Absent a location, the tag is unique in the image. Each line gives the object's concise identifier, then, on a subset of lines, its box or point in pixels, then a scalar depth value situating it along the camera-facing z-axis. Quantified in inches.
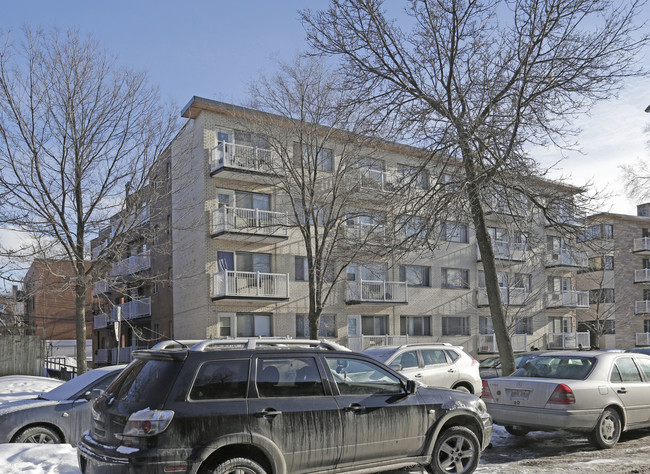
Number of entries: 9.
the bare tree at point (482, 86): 487.2
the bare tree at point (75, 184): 595.8
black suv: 213.5
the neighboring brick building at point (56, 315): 2237.9
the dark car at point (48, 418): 335.9
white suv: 528.7
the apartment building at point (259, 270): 1068.5
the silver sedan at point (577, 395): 358.6
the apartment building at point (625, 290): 1898.4
